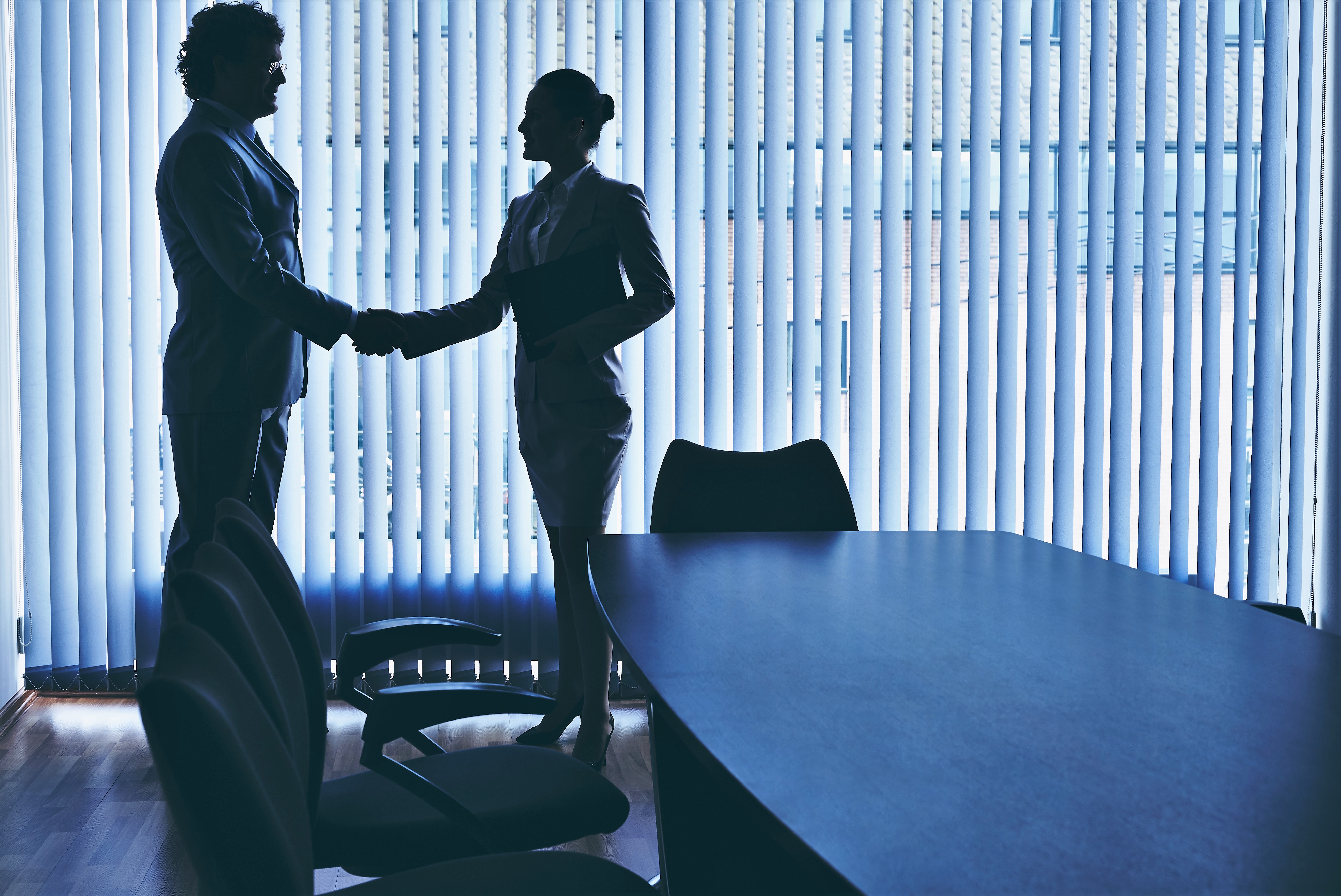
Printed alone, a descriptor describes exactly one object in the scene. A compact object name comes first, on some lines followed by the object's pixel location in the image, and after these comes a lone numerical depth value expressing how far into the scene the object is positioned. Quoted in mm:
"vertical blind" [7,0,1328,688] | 3084
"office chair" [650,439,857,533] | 2350
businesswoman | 2510
